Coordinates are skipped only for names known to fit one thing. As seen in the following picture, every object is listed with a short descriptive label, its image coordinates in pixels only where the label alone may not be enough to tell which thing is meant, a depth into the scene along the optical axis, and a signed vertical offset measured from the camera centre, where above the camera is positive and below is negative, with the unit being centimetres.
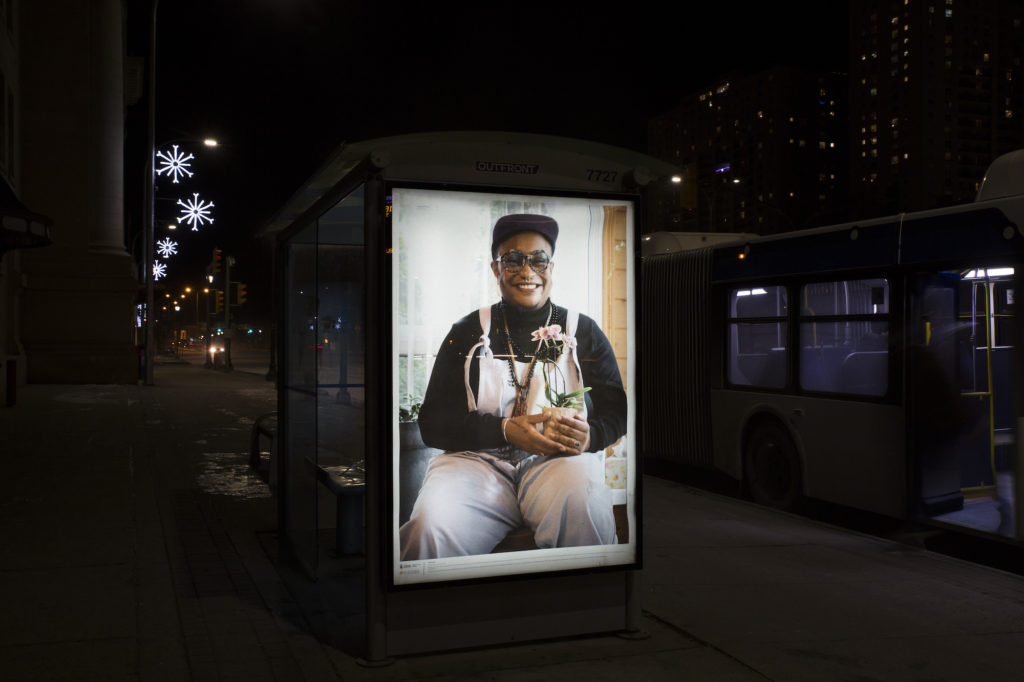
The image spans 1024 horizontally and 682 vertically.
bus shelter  452 +4
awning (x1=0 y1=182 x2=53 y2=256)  1619 +248
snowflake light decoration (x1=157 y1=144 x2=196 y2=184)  3141 +680
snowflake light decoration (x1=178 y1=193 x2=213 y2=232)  3102 +513
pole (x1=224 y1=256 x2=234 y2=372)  4212 +222
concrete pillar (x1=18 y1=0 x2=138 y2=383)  2920 +522
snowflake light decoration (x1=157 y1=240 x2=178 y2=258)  3998 +497
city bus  776 -9
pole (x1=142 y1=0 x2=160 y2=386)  3028 +582
